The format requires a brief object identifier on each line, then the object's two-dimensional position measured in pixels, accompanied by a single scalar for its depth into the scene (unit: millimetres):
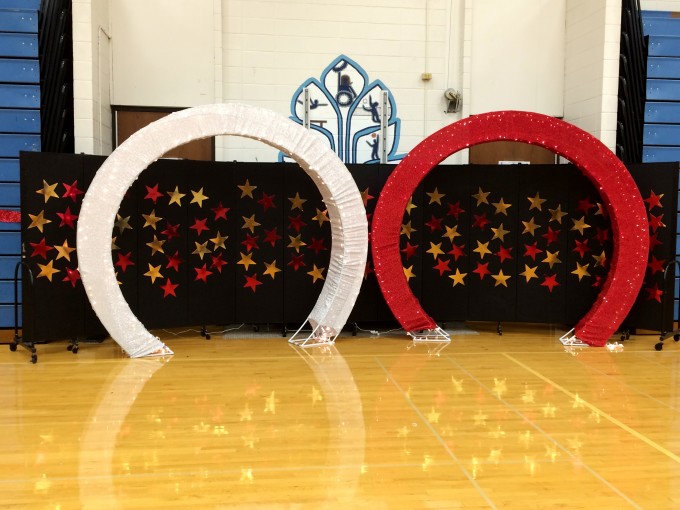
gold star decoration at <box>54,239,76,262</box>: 5527
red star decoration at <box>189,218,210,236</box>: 6012
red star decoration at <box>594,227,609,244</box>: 6227
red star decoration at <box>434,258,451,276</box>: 6324
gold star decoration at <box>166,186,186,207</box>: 5910
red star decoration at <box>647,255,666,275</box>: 6020
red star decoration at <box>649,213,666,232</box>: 6055
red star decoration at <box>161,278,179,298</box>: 5930
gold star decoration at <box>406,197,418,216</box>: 6270
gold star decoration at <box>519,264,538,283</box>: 6332
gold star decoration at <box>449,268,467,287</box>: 6344
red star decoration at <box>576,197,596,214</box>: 6242
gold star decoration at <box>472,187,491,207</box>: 6312
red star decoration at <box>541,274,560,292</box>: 6309
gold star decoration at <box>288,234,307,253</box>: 6195
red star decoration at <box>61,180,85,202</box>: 5543
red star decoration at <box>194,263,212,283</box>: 6023
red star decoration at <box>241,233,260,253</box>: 6133
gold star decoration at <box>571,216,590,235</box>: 6246
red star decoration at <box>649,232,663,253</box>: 6070
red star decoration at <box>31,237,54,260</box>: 5469
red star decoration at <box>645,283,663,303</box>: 6031
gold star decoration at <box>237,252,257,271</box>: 6133
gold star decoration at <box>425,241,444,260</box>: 6320
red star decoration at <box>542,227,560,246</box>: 6301
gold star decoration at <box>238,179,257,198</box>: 6105
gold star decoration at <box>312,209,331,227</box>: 6215
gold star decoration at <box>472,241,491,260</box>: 6344
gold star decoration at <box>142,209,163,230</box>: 5848
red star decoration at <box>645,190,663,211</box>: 6051
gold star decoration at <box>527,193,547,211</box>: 6301
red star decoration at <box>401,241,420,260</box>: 6293
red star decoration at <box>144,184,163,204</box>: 5844
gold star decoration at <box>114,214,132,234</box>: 5754
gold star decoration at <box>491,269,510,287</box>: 6352
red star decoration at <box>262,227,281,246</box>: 6156
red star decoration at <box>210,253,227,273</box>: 6062
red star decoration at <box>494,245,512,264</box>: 6340
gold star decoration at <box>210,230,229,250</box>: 6055
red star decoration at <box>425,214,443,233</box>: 6312
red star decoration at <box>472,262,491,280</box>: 6355
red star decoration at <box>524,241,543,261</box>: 6336
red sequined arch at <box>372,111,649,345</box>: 5844
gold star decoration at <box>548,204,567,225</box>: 6293
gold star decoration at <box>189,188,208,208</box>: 5984
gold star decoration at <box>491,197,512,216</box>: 6305
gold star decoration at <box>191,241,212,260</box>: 6027
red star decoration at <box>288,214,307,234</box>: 6191
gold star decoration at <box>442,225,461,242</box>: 6328
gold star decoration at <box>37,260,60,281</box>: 5473
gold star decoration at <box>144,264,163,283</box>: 5879
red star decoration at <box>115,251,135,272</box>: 5781
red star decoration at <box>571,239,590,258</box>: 6270
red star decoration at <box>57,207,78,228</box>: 5559
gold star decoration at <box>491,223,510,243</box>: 6340
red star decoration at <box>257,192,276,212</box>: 6137
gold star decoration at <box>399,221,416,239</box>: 6273
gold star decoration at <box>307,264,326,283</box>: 6195
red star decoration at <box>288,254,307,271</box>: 6199
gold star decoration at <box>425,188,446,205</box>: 6309
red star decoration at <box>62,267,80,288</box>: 5562
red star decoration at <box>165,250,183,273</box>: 5938
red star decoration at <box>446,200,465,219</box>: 6312
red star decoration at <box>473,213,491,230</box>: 6320
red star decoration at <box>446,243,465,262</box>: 6344
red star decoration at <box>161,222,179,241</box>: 5918
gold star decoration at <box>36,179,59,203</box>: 5473
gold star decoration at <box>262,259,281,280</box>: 6164
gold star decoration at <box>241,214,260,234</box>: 6125
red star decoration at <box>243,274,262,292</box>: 6145
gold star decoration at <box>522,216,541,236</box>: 6312
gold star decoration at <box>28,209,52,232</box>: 5465
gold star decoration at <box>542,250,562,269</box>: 6309
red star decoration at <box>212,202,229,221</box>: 6051
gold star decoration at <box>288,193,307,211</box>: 6176
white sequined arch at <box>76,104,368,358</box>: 5191
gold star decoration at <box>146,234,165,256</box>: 5873
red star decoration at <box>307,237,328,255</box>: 6211
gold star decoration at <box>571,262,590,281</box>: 6281
